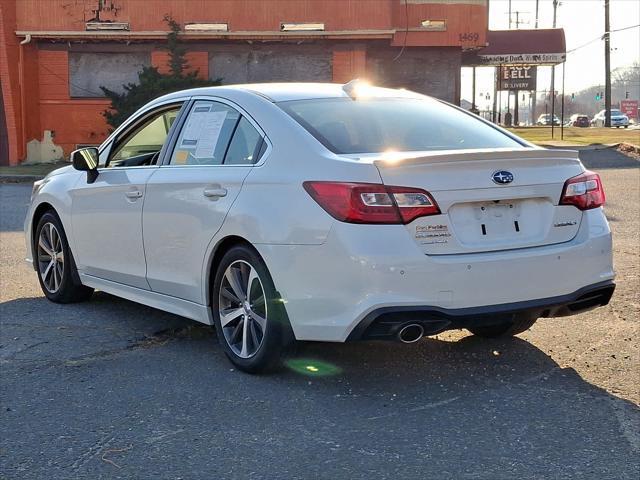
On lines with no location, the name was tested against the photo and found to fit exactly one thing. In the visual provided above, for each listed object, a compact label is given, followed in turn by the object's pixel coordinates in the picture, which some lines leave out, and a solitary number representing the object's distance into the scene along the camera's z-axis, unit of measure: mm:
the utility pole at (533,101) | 99731
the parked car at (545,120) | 85088
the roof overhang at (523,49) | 32375
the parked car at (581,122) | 75625
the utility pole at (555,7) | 64375
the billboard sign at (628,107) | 104312
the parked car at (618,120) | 70875
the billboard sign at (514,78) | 46781
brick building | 25500
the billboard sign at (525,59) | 32250
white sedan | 4004
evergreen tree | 23859
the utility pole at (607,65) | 47281
